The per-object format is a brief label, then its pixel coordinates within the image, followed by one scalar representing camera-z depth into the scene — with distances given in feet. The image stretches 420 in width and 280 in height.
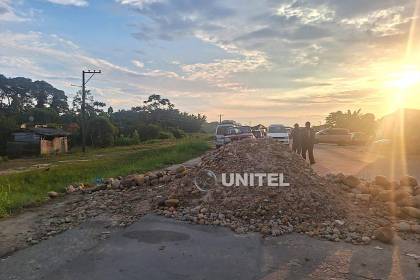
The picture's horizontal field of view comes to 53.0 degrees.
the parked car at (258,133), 103.48
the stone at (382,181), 34.71
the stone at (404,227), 24.47
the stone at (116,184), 37.40
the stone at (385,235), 22.33
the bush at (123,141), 170.13
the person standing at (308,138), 57.57
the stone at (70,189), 38.82
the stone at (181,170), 40.11
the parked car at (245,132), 84.69
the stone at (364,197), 30.40
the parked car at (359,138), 127.44
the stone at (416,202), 28.38
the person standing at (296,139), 58.75
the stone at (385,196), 29.86
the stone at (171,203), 28.58
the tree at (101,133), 166.38
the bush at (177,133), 224.98
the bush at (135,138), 175.81
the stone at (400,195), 29.71
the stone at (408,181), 33.55
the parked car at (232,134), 84.28
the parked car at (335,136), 127.34
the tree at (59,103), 238.68
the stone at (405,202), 28.63
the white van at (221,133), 92.00
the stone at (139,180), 37.83
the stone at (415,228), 24.17
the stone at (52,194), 36.96
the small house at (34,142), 127.13
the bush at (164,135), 205.67
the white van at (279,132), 93.09
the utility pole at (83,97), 132.42
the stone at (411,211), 26.94
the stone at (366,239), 22.12
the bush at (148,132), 202.49
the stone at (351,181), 34.47
